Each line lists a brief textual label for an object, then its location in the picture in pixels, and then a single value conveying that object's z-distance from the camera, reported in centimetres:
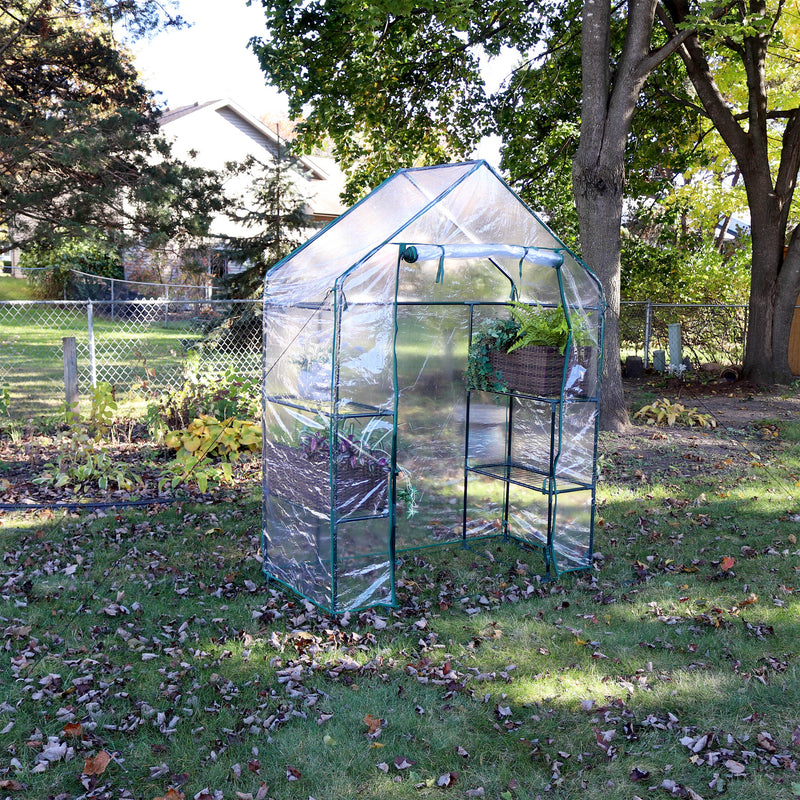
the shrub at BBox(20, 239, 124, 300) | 2017
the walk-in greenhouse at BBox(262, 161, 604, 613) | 462
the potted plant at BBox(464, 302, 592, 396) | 499
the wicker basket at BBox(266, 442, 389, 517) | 463
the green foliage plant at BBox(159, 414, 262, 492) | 681
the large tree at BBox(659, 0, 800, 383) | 1179
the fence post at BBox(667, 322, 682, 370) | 1364
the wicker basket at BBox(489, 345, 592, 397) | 501
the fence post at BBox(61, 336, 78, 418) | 840
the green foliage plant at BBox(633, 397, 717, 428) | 998
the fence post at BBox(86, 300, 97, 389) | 880
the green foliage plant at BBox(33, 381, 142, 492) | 670
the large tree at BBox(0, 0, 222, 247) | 1041
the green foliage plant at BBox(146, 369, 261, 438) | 784
